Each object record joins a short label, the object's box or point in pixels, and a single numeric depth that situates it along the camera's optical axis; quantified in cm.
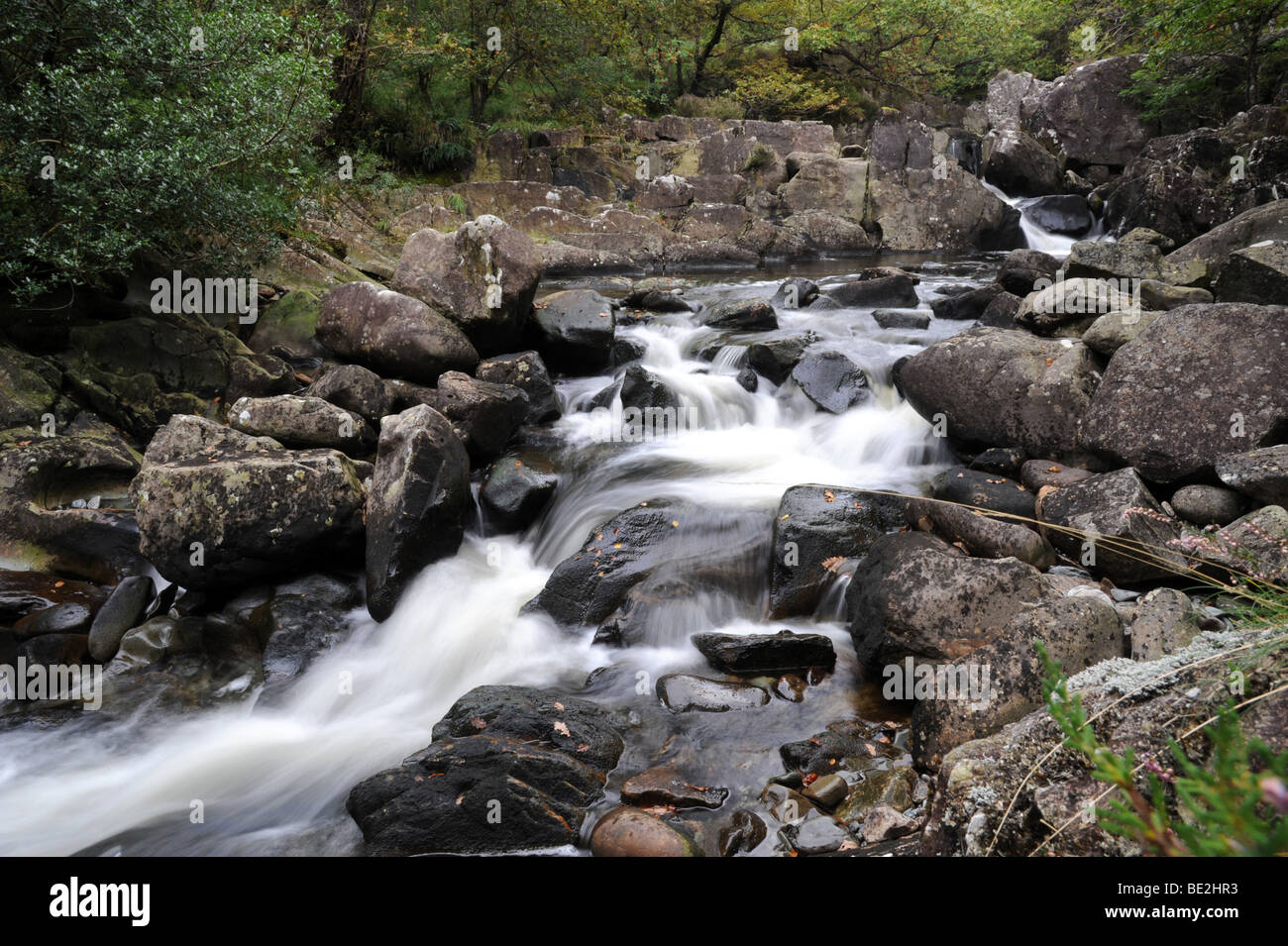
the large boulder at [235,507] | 641
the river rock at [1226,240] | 964
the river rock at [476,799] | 408
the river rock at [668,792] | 437
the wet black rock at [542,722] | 478
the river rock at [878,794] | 408
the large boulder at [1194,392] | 632
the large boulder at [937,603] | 511
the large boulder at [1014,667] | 417
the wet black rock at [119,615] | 626
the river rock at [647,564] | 650
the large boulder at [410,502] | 681
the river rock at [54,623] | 630
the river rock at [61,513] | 693
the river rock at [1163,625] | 411
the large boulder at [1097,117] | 2128
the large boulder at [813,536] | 643
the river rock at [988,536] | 604
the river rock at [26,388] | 748
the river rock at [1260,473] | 556
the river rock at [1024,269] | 1231
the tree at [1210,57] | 1312
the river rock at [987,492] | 684
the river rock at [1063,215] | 1902
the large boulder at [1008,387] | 748
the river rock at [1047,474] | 693
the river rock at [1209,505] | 591
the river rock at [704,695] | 532
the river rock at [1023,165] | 2119
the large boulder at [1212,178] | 1334
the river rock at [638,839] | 385
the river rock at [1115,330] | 764
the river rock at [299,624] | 627
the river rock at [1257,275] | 798
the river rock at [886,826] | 387
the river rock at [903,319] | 1220
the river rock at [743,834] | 402
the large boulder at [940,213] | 2050
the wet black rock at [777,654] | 563
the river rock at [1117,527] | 570
